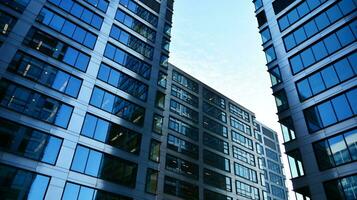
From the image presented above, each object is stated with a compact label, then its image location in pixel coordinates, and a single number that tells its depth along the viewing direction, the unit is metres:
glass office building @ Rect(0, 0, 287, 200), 25.62
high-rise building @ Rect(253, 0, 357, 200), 26.00
